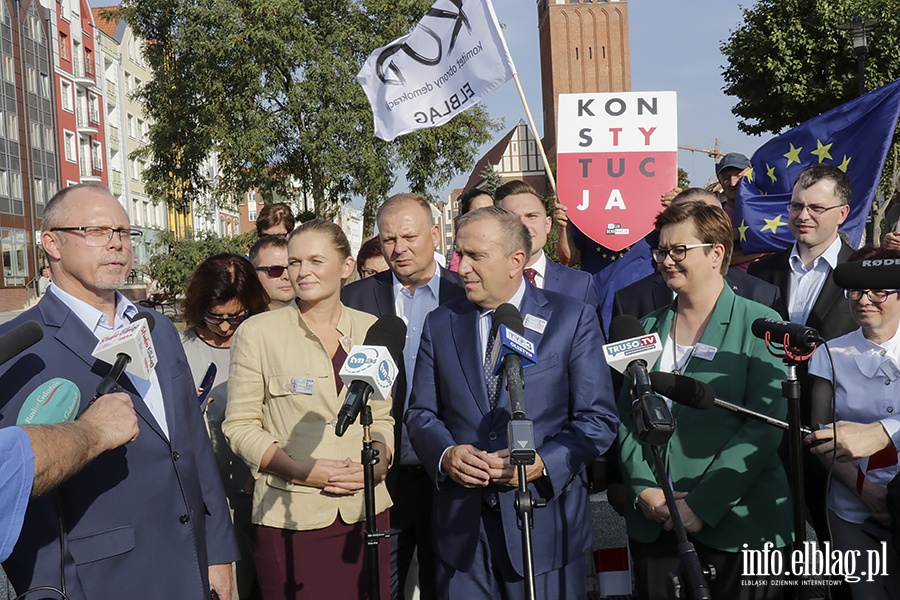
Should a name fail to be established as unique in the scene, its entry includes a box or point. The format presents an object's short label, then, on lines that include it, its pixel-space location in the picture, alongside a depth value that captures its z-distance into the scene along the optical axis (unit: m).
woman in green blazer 3.61
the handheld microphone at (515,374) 2.51
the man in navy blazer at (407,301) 4.50
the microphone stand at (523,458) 2.51
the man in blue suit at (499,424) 3.50
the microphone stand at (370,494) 2.88
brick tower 76.00
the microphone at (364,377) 2.79
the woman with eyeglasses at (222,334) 4.68
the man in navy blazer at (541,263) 5.35
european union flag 6.22
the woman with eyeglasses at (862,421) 3.58
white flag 7.50
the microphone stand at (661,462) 2.45
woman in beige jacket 3.78
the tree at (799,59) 25.27
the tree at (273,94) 23.97
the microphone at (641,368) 2.53
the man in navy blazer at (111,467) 2.88
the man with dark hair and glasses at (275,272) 5.62
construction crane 61.54
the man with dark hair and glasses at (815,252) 4.86
